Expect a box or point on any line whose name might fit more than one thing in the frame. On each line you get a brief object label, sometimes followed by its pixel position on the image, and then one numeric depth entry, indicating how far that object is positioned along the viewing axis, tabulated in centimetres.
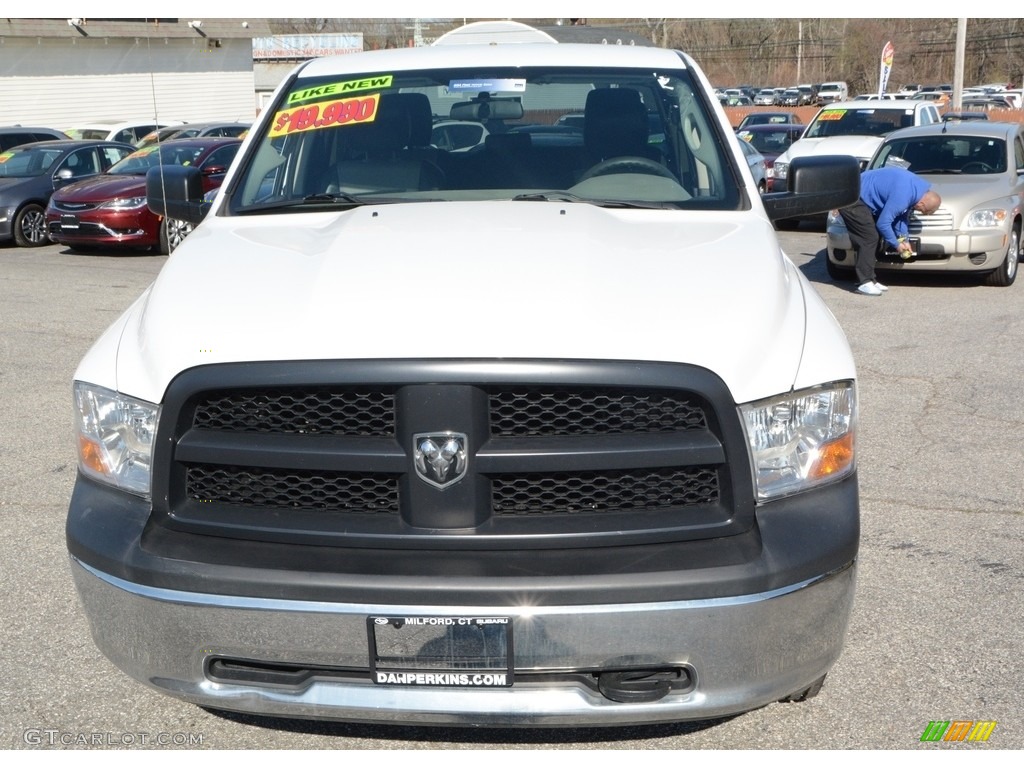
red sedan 1521
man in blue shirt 1155
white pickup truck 262
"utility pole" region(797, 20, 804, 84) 9178
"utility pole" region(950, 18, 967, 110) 2667
